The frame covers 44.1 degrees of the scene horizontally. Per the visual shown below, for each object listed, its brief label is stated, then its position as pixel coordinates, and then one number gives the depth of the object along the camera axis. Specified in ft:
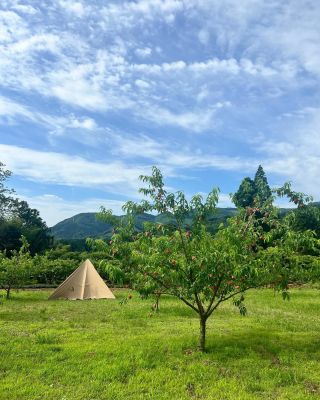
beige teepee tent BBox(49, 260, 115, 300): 80.07
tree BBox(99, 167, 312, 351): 32.48
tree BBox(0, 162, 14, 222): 211.41
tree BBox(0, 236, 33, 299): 78.38
